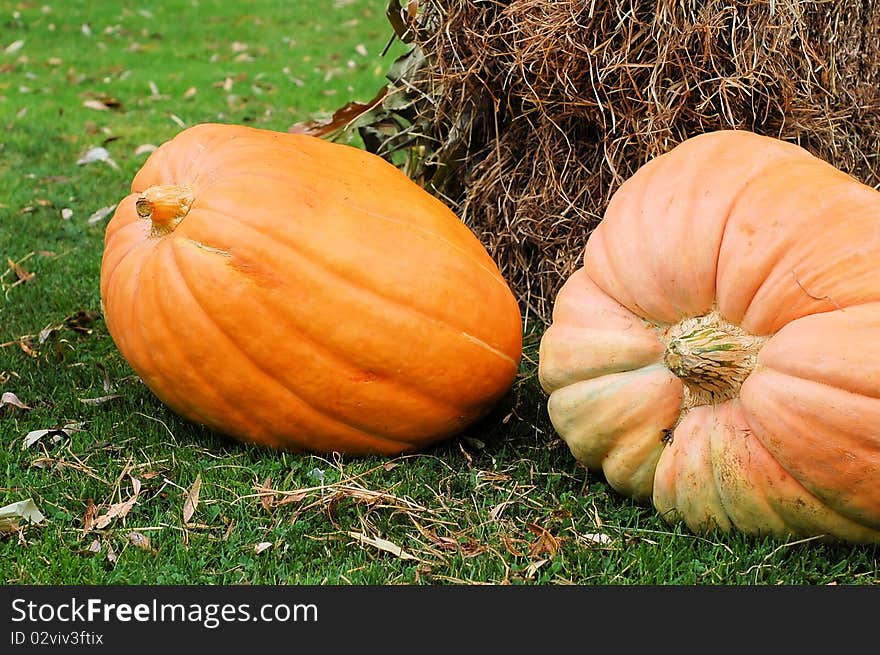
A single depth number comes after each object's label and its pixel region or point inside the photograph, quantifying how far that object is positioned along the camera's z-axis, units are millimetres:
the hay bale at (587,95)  3154
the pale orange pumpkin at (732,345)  2115
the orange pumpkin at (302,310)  2590
